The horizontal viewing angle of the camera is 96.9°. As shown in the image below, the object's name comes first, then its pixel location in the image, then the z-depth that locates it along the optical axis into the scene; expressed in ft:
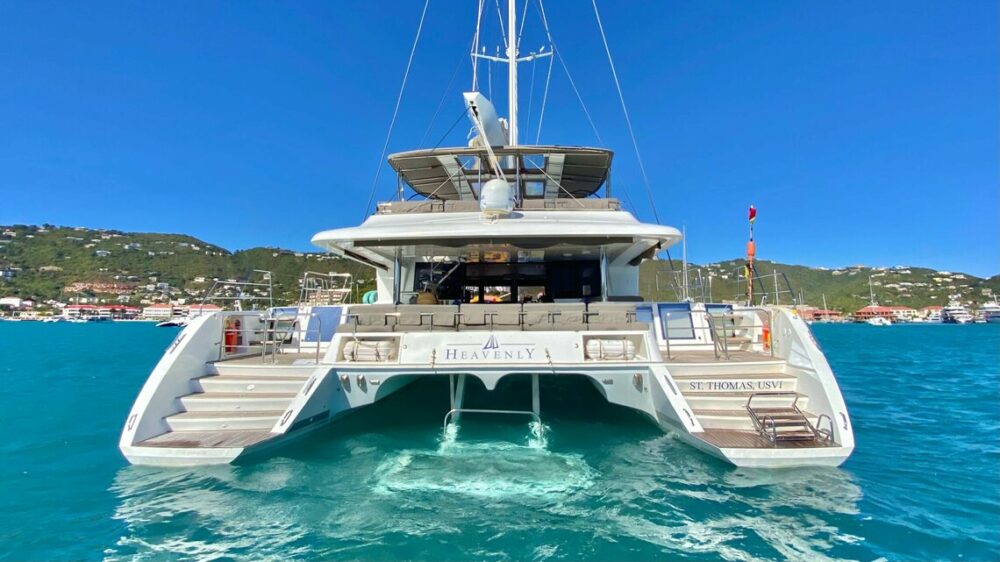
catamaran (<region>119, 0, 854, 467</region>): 16.12
